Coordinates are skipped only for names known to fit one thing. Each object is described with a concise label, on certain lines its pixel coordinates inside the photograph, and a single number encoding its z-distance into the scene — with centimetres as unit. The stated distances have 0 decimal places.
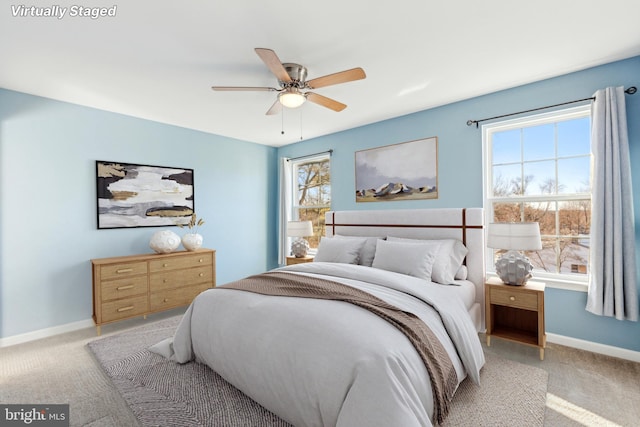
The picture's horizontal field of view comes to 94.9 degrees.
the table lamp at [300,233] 423
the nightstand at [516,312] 251
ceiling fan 206
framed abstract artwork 351
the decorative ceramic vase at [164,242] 361
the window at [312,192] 486
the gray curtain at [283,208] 516
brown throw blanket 154
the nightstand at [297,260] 418
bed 135
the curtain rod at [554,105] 242
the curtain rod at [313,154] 460
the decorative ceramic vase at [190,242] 386
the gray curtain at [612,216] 237
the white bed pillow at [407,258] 275
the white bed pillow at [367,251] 331
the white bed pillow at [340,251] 331
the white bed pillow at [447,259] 279
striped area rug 177
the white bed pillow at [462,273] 302
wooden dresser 312
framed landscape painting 360
